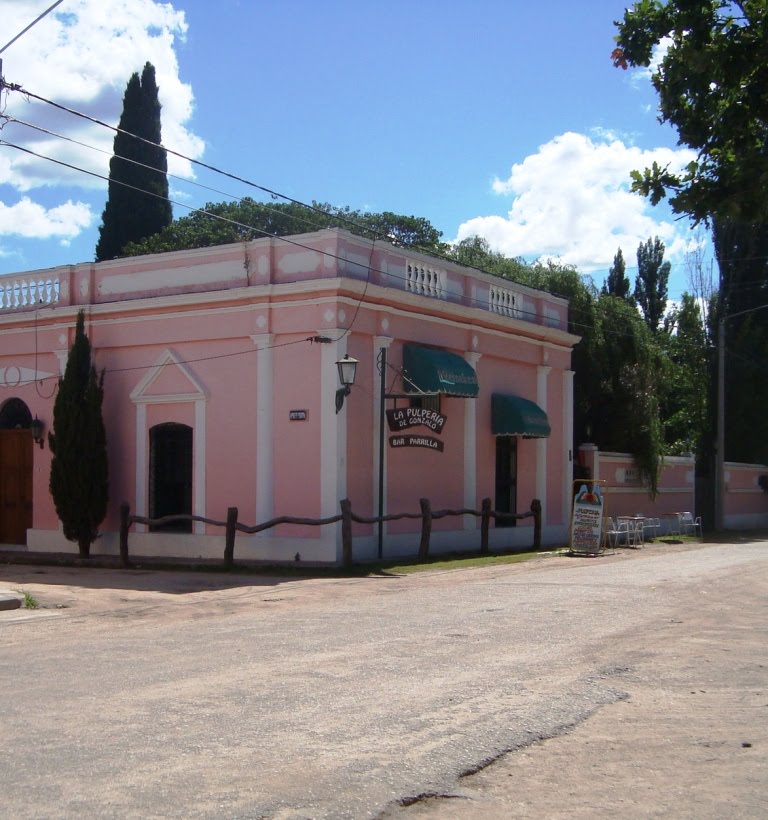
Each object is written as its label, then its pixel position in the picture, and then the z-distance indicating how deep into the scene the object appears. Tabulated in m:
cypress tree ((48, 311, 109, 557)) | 19.92
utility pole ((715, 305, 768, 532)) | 32.06
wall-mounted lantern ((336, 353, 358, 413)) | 17.75
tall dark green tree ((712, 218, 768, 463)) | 35.62
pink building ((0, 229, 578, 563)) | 18.59
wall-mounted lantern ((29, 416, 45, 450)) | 21.42
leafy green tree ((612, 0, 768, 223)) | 7.75
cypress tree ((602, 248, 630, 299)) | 46.78
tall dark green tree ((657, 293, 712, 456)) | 36.06
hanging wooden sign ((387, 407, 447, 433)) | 19.50
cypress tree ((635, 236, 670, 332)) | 46.22
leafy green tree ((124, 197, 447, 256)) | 42.38
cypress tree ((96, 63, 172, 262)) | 40.62
